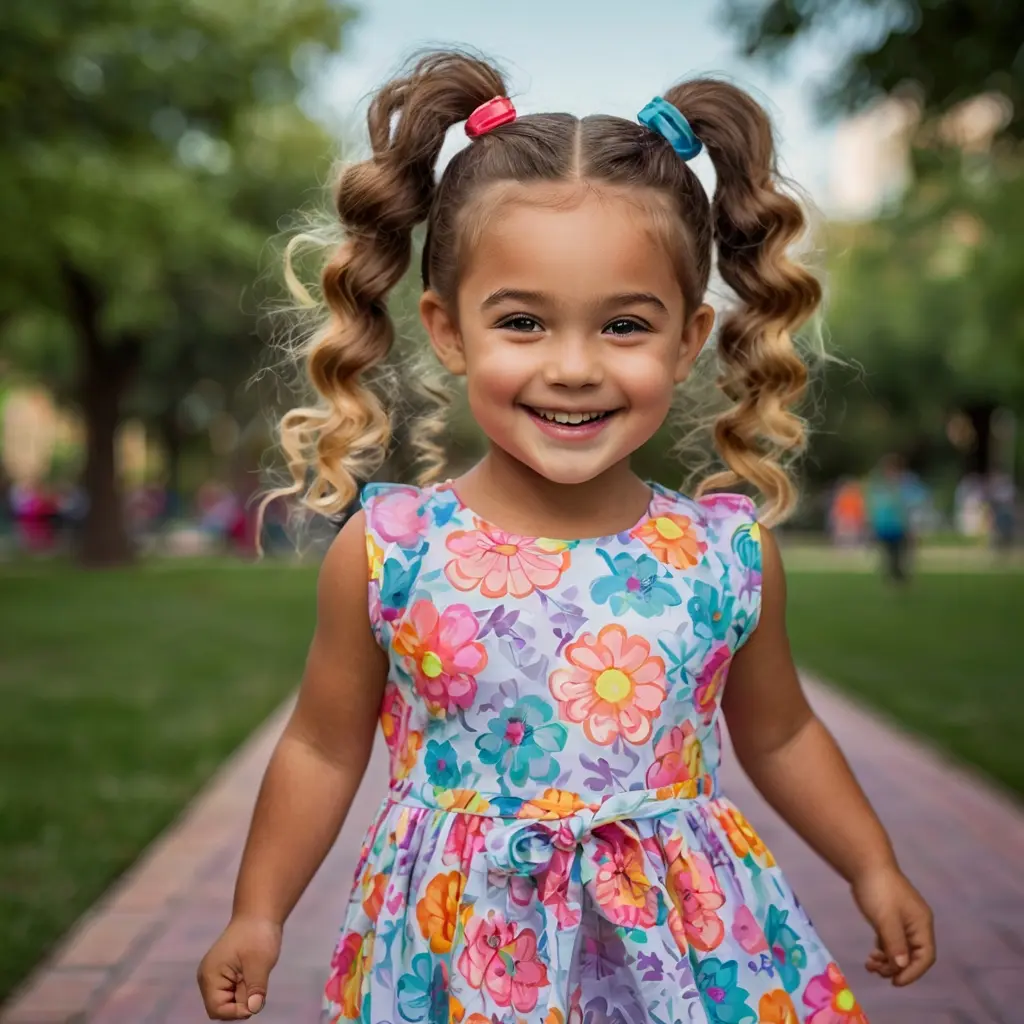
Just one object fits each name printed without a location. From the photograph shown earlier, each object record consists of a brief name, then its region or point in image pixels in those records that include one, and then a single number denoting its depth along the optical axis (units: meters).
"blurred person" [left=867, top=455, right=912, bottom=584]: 17.09
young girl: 1.82
